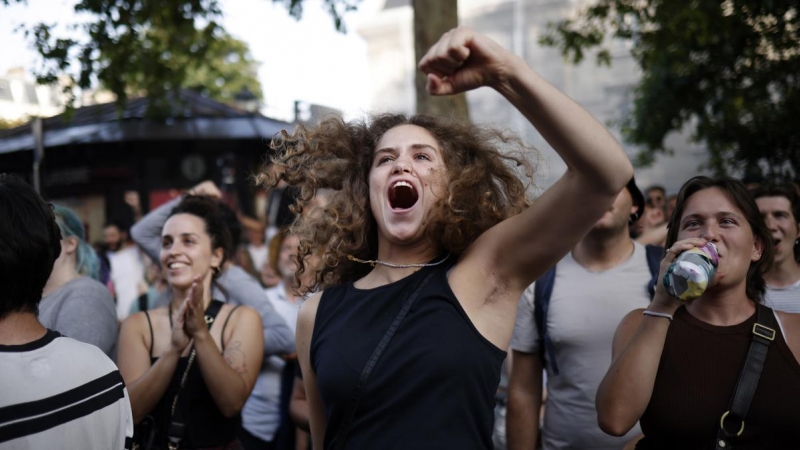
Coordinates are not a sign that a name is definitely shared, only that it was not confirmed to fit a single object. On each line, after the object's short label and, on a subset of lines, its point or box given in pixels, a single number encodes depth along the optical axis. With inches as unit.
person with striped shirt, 79.8
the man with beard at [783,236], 162.1
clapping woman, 140.3
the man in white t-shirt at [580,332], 148.5
